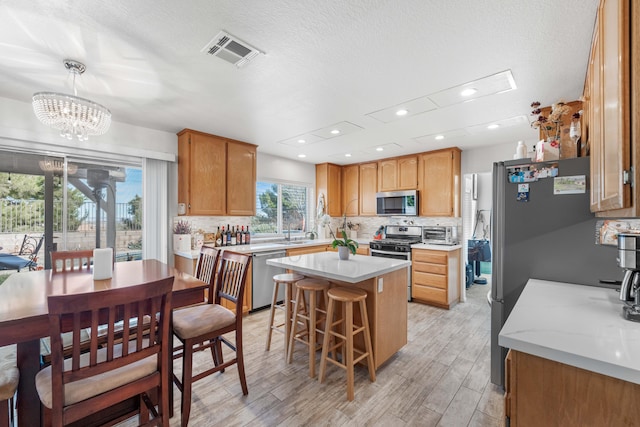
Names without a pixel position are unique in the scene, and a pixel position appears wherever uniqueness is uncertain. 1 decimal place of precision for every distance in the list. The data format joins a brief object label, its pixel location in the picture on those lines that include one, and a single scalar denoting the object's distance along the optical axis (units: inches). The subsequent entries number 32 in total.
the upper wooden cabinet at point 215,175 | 138.0
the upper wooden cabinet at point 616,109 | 34.3
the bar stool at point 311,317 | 90.1
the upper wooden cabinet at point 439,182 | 168.6
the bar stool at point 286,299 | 102.6
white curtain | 137.2
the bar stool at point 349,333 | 79.8
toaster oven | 176.7
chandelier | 71.6
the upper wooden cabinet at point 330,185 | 216.5
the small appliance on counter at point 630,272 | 46.4
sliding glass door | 106.2
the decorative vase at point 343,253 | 107.4
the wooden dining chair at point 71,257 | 86.0
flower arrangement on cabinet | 73.5
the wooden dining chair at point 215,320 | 67.8
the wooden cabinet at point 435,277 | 156.5
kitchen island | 87.1
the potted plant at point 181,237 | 141.2
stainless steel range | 172.9
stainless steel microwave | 183.7
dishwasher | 147.3
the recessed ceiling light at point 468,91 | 92.2
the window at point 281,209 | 190.5
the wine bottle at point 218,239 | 155.0
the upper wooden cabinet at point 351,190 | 219.5
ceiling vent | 67.1
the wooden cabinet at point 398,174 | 185.8
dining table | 47.5
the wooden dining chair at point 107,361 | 43.9
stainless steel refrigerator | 67.8
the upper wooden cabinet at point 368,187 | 207.9
